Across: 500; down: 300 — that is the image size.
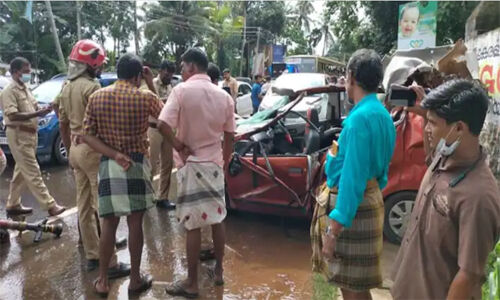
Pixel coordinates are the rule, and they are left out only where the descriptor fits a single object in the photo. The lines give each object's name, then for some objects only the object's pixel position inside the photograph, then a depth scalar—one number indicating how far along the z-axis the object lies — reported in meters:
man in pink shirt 3.18
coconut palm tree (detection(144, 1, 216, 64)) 32.34
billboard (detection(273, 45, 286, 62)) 43.28
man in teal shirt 2.15
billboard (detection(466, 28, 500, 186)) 6.96
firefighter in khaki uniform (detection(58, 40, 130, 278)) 3.69
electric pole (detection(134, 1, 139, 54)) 33.38
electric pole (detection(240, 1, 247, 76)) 36.94
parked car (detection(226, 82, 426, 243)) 4.32
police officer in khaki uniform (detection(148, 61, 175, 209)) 5.57
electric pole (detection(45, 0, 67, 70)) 19.41
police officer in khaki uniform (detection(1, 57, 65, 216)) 4.91
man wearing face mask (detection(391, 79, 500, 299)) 1.53
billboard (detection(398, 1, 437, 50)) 13.52
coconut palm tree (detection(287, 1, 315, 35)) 53.86
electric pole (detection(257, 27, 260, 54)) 40.89
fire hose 4.00
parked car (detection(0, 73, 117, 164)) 7.51
